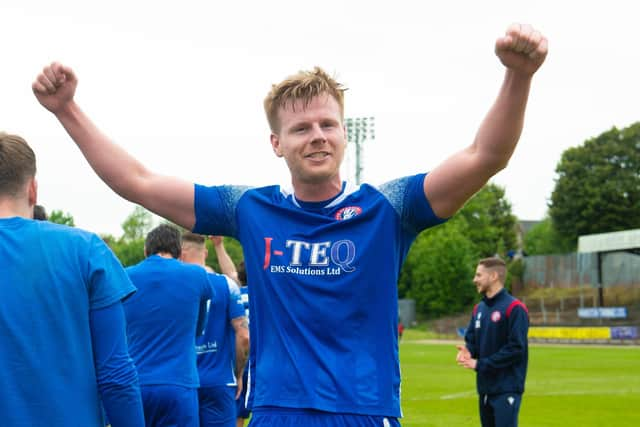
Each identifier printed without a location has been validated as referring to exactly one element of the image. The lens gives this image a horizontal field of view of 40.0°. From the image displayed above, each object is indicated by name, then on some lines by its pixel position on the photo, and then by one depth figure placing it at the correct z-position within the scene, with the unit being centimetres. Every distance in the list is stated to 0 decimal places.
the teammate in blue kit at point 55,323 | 362
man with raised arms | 328
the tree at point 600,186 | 7062
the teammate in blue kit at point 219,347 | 962
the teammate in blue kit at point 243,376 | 1138
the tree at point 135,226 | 12286
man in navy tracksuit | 1055
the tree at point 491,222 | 9762
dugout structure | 5423
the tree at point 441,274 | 8631
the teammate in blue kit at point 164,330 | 768
